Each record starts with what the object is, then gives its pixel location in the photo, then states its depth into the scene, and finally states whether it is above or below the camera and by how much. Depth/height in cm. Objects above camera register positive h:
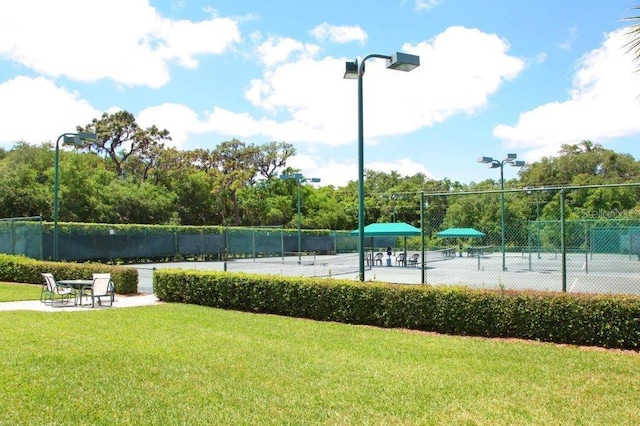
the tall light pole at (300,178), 3189 +341
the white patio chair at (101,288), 1330 -138
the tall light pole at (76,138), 1825 +335
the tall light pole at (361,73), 1040 +332
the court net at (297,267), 2258 -168
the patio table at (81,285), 1364 -140
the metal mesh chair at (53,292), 1356 -155
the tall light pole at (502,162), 2333 +320
